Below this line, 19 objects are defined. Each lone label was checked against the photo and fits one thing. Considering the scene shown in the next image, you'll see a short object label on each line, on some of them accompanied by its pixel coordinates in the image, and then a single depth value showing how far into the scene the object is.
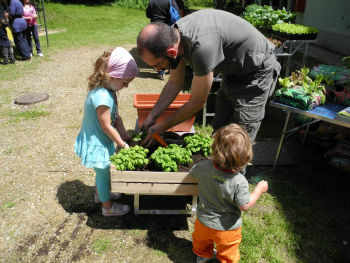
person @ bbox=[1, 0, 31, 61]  7.91
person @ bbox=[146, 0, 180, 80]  6.10
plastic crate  3.58
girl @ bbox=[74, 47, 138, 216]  2.28
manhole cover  5.65
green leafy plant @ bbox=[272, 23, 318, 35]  5.39
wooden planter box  2.35
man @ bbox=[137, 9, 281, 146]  1.96
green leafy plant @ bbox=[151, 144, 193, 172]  2.38
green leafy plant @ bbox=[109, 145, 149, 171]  2.32
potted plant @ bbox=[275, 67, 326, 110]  3.03
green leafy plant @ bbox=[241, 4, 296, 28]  6.43
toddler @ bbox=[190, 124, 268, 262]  1.87
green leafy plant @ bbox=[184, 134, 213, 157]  2.62
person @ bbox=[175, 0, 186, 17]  7.46
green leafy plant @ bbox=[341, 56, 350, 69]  3.59
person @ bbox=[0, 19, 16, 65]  7.66
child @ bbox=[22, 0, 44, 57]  8.39
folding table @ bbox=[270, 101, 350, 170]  2.87
